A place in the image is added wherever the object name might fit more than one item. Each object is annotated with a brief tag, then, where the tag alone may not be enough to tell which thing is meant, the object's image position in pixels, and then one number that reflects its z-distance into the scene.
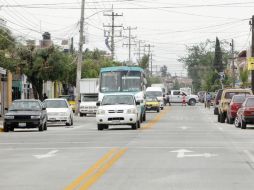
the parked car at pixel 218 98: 56.60
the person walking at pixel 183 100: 112.42
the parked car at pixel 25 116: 37.78
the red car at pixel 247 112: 39.25
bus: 48.47
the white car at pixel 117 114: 37.78
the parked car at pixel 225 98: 49.47
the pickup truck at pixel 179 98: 114.18
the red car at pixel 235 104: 45.59
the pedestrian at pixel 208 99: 94.43
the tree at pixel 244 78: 88.93
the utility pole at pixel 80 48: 67.68
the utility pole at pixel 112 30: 114.14
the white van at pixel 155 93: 83.25
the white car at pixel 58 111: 44.19
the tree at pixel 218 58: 177.88
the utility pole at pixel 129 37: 140.18
